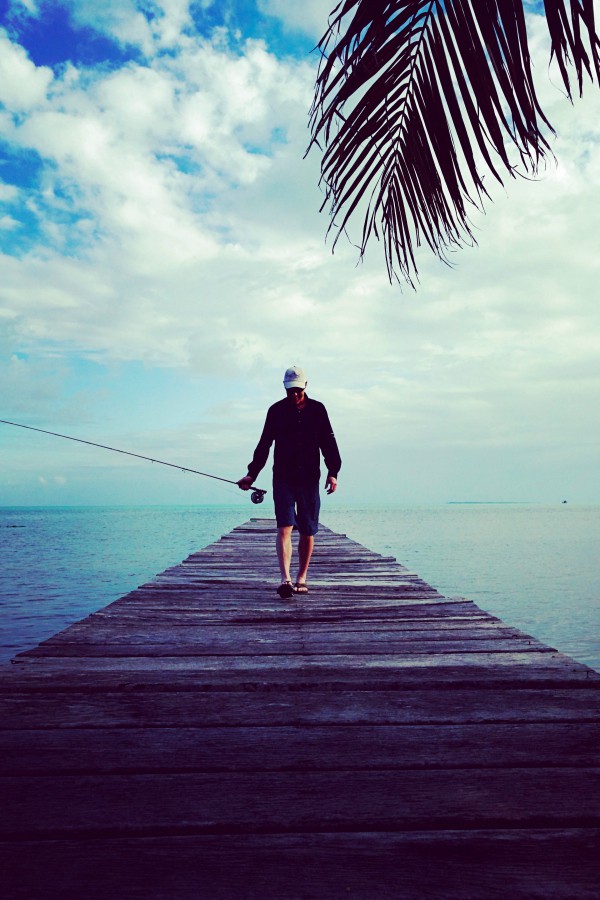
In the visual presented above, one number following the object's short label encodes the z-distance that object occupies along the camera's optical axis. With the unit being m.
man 5.39
